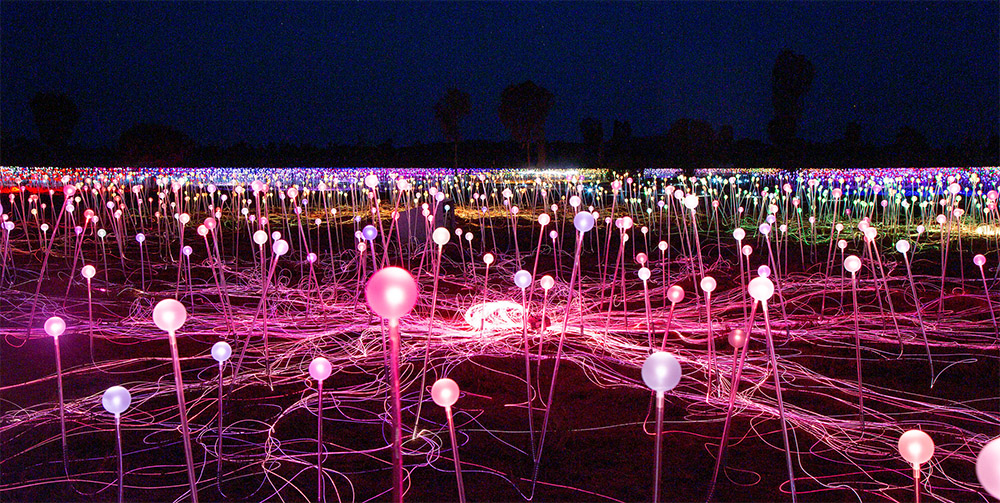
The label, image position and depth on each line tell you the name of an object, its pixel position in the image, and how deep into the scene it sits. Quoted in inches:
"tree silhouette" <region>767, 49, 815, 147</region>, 1014.4
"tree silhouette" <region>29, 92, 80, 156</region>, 1231.5
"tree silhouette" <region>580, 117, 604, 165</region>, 1338.5
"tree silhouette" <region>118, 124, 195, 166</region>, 1087.6
